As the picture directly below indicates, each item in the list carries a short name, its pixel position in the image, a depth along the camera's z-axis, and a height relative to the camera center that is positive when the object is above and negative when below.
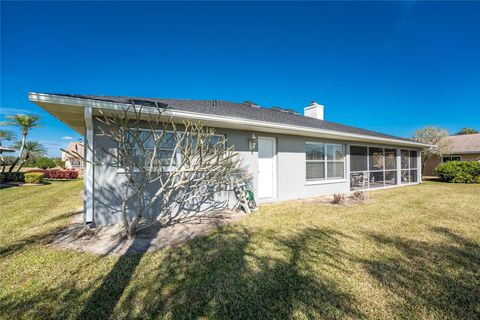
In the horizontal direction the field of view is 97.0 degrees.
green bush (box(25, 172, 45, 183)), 13.96 -1.01
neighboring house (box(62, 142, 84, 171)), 32.72 -0.20
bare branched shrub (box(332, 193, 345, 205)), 7.18 -1.26
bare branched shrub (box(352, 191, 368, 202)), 7.67 -1.26
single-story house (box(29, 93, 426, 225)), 4.59 +0.33
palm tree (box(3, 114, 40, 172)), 15.48 +2.91
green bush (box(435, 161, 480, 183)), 14.48 -0.68
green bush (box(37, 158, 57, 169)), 29.64 -0.19
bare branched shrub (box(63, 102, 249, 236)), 4.18 -0.13
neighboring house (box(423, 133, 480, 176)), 18.03 +0.84
